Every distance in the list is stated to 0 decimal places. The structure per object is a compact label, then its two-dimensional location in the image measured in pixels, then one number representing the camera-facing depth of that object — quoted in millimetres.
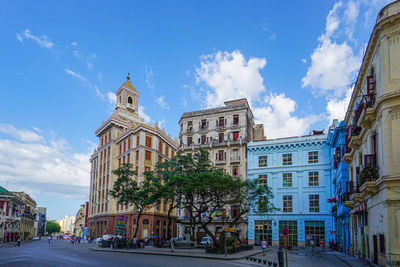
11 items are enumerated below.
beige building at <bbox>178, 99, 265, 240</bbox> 55062
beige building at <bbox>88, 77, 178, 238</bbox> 62188
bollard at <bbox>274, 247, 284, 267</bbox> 17473
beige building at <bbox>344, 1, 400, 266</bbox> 18469
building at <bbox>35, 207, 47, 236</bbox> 180775
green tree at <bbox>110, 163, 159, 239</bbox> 43094
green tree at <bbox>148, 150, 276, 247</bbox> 32500
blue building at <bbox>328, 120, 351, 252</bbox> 32625
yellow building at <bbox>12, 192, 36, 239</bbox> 98812
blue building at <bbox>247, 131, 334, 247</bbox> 47406
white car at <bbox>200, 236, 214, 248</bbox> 43638
